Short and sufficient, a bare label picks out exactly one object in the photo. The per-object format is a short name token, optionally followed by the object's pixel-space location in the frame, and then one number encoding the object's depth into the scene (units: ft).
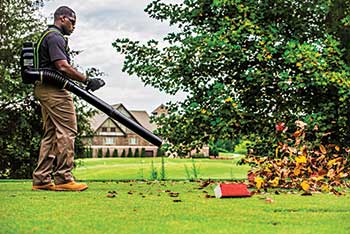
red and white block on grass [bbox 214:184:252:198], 18.95
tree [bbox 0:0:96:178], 52.75
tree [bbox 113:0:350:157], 33.24
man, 21.09
